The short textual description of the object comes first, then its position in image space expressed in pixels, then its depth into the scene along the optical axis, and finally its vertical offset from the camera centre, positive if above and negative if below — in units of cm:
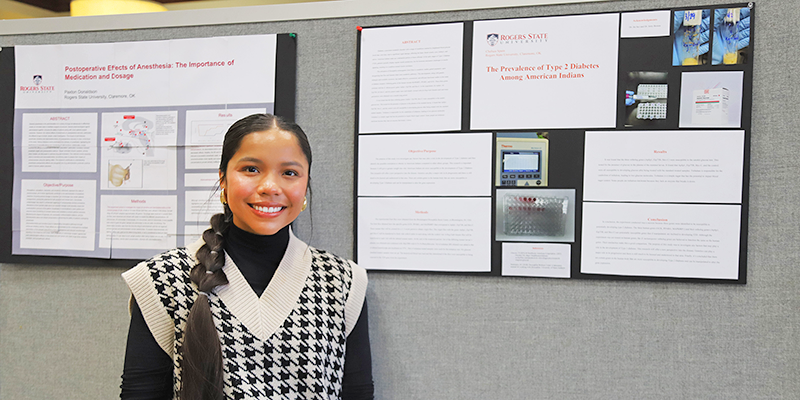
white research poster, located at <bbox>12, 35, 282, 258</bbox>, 114 +17
